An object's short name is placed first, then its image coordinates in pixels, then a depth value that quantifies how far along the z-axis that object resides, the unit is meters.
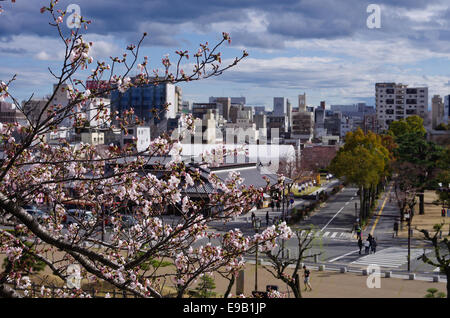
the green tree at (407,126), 82.56
